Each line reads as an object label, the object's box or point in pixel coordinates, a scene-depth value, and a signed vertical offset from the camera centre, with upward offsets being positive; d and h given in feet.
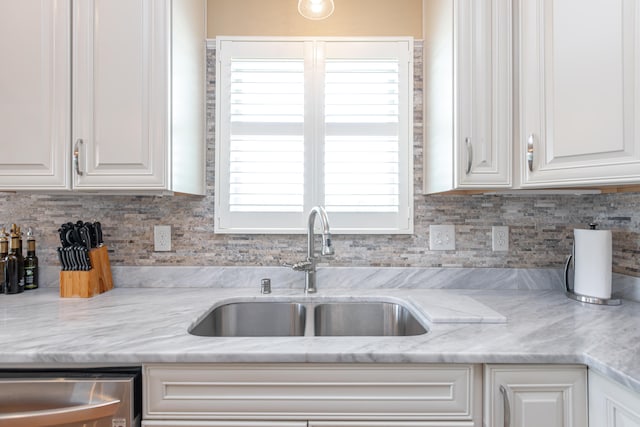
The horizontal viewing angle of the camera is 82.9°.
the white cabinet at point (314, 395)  3.27 -1.63
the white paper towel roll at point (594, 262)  4.56 -0.59
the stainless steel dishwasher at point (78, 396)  3.13 -1.58
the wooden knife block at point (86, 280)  4.91 -0.89
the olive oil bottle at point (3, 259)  5.13 -0.62
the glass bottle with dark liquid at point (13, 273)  5.11 -0.82
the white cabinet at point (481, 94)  4.49 +1.52
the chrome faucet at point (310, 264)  5.23 -0.71
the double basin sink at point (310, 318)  5.13 -1.47
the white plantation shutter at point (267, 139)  5.65 +1.20
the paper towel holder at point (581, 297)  4.63 -1.07
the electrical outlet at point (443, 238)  5.66 -0.34
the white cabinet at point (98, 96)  4.49 +1.48
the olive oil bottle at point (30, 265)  5.33 -0.74
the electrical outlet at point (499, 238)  5.64 -0.34
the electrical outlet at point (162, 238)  5.65 -0.35
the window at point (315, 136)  5.65 +1.24
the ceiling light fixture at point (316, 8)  5.16 +2.97
